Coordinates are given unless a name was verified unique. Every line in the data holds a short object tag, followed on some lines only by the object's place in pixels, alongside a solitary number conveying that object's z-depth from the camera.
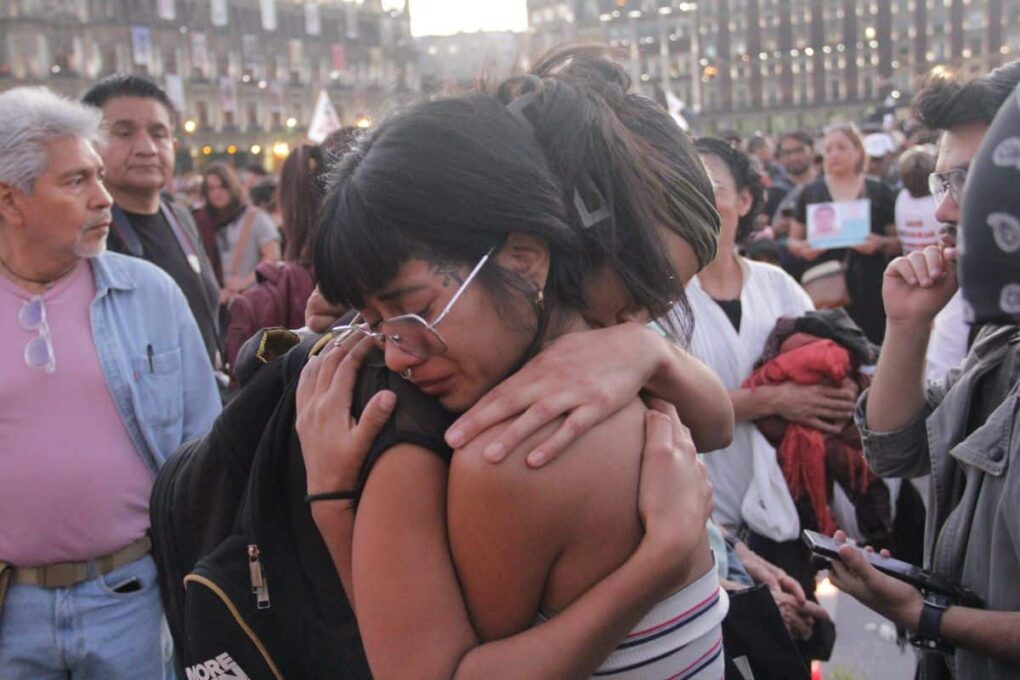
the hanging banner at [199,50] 53.25
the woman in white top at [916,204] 6.22
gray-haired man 2.64
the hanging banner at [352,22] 78.88
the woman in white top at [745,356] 3.14
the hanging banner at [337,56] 62.22
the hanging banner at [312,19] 51.75
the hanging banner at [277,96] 73.96
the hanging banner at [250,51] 66.19
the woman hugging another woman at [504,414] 1.32
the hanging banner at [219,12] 40.97
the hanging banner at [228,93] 59.56
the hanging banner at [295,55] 75.81
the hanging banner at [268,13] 41.64
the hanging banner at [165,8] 36.13
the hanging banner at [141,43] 44.53
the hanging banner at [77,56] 60.78
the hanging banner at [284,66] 76.44
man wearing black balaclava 1.88
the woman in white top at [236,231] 7.01
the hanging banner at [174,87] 33.94
